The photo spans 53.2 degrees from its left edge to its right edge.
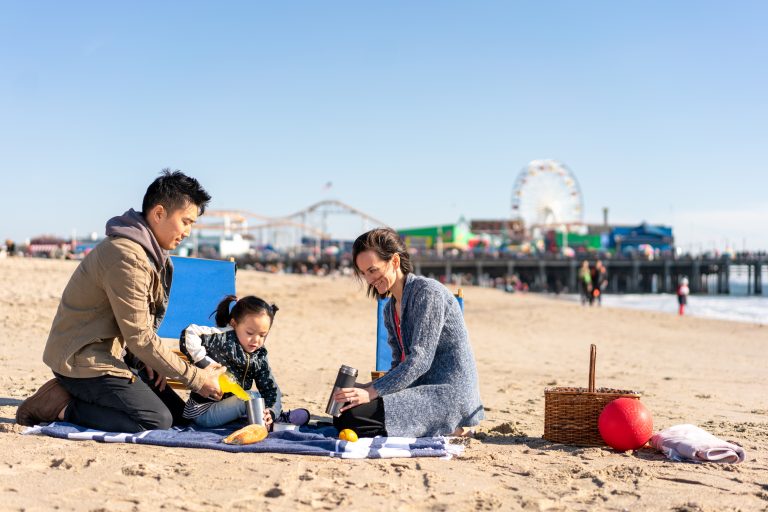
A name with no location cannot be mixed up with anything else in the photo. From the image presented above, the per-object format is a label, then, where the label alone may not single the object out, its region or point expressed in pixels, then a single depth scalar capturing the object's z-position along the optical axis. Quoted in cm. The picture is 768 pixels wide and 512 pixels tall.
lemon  371
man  358
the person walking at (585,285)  2374
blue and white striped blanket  351
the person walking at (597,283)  2352
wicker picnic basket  388
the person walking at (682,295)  2282
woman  380
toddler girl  397
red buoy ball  370
